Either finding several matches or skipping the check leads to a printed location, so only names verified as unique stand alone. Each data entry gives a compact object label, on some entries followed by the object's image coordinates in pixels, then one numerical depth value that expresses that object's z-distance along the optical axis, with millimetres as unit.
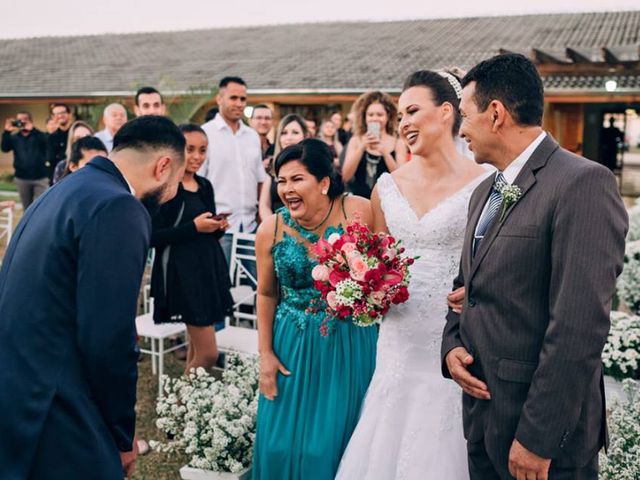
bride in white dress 3447
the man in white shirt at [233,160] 7430
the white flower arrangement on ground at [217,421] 4145
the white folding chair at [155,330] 6082
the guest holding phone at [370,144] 6375
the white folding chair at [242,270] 6750
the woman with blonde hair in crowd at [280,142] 7086
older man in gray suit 2221
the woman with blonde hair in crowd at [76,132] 7008
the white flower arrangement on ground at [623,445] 3701
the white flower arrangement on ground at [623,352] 5188
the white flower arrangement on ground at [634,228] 8500
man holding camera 13523
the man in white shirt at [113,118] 7848
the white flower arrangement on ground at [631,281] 7211
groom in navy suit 2443
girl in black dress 5312
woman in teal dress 3633
